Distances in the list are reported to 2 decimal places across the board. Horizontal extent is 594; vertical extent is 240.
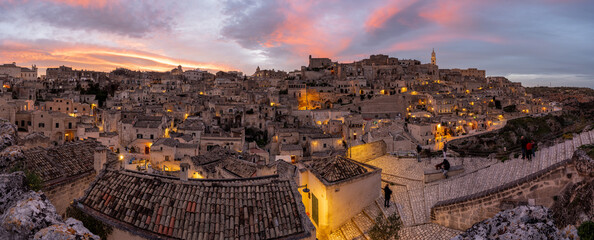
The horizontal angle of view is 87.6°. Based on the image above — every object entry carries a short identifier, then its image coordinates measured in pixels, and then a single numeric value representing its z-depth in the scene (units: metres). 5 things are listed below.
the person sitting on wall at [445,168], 13.58
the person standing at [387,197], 11.83
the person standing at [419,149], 22.07
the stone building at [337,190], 11.62
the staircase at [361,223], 11.19
